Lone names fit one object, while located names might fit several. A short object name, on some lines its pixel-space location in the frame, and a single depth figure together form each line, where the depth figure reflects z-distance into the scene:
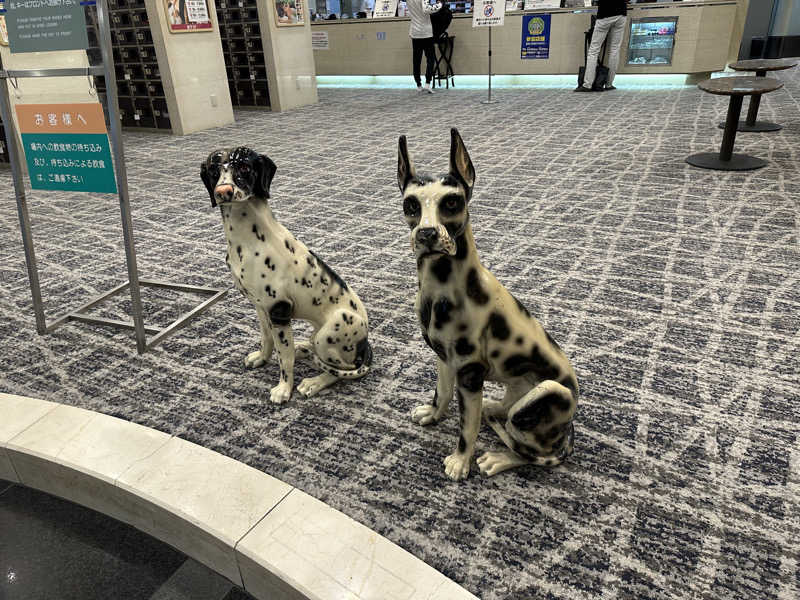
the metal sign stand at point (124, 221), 1.89
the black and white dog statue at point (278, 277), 1.53
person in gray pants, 7.46
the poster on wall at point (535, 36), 8.57
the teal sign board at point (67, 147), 2.00
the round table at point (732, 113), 3.92
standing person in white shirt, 8.03
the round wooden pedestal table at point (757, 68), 5.02
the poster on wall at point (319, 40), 8.58
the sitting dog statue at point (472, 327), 1.19
